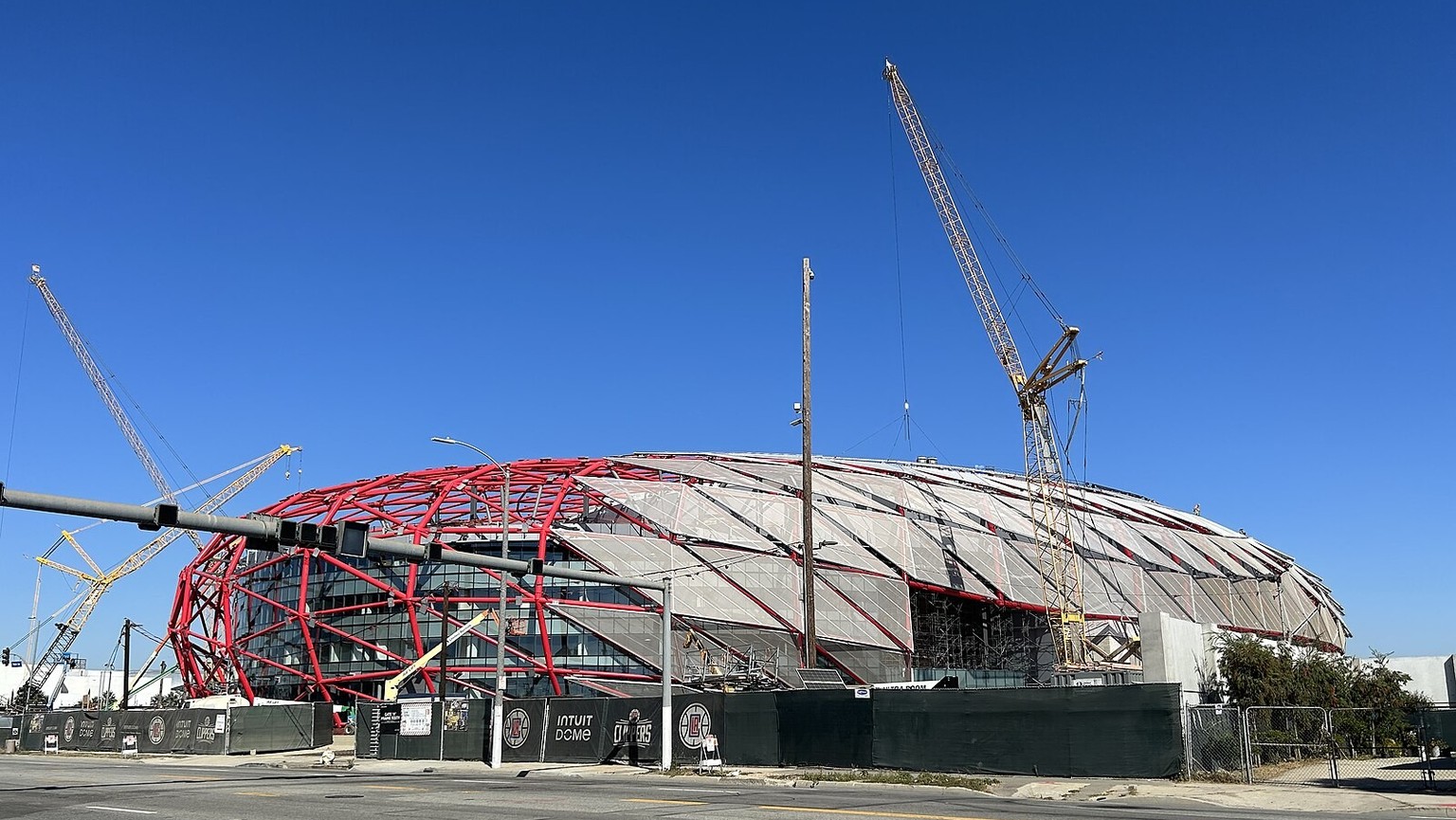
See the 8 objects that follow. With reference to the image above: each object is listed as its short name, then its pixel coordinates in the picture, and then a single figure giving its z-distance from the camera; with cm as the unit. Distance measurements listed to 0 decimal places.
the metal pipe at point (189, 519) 1992
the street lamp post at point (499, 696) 3669
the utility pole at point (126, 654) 7478
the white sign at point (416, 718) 4131
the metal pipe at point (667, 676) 3341
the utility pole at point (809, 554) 4128
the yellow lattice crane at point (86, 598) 12838
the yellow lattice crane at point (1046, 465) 6378
